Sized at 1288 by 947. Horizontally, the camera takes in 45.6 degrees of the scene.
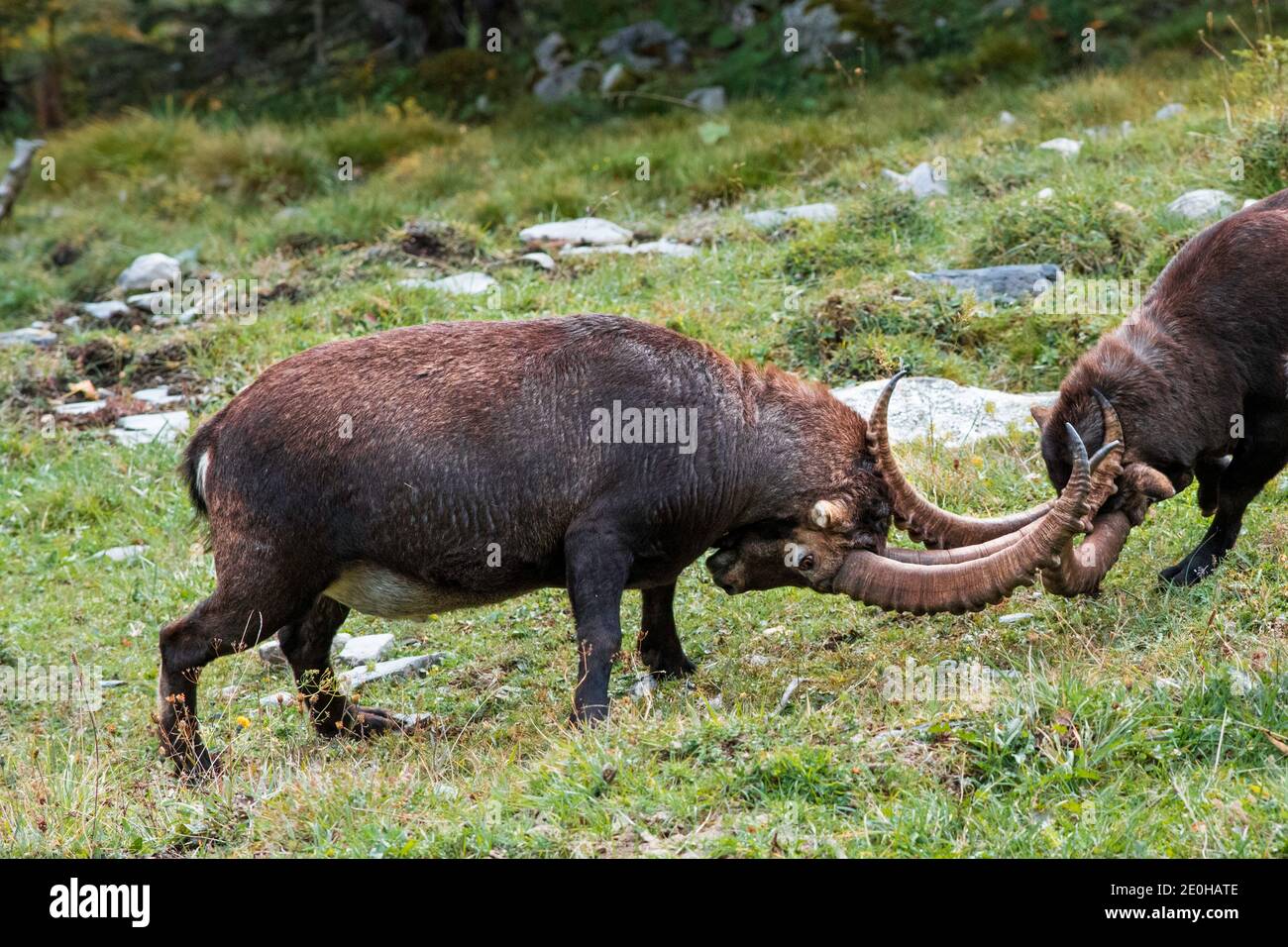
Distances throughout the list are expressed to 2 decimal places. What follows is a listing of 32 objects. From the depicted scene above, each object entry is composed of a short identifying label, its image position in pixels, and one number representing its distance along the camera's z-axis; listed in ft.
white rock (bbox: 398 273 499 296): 40.40
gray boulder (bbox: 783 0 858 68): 59.93
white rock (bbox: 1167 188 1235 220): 36.70
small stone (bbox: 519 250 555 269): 42.31
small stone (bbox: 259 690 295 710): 25.11
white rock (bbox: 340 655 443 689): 25.80
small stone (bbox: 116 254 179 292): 46.26
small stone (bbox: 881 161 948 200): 43.65
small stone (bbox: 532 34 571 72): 64.64
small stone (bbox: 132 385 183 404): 38.11
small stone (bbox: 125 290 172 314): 43.98
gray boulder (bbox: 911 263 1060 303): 35.27
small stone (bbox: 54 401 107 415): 37.96
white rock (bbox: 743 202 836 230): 42.86
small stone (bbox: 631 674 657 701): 22.90
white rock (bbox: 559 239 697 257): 42.54
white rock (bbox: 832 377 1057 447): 30.32
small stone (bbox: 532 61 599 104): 62.54
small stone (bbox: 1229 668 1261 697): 18.02
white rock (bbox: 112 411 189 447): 35.78
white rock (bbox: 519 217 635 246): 44.68
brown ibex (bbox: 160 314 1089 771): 21.66
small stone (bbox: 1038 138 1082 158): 44.75
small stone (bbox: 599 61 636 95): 61.26
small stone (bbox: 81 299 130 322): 44.09
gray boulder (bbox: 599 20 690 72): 63.62
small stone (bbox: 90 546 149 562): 31.32
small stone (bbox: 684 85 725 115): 57.93
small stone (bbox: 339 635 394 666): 26.89
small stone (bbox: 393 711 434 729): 23.81
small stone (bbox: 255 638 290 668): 27.30
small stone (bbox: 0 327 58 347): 42.37
